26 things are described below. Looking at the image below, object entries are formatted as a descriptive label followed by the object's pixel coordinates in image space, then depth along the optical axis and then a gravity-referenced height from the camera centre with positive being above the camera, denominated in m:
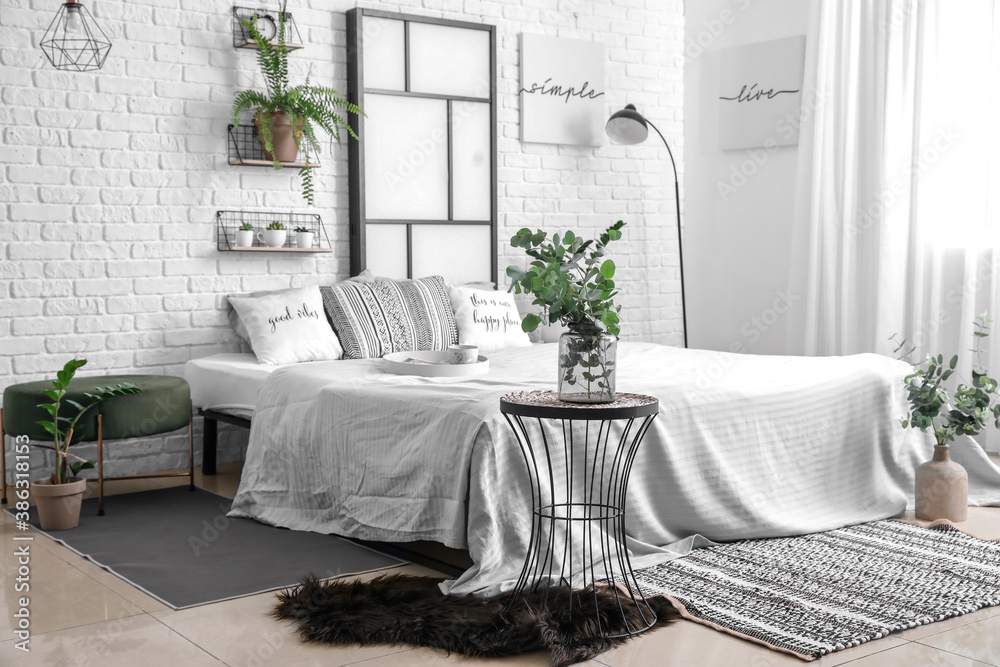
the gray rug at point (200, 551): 2.93 -0.94
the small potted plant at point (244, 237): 4.52 +0.03
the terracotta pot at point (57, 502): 3.53 -0.86
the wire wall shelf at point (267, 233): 4.54 +0.05
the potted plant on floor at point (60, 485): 3.52 -0.80
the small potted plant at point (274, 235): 4.59 +0.04
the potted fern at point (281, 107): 4.48 +0.59
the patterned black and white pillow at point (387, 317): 4.40 -0.31
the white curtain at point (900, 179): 4.70 +0.31
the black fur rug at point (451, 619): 2.40 -0.90
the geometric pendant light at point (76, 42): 4.13 +0.80
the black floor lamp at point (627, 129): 5.35 +0.59
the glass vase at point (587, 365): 2.51 -0.29
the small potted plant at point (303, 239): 4.68 +0.03
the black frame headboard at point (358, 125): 4.81 +0.55
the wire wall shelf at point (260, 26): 4.52 +0.95
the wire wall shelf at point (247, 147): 4.55 +0.43
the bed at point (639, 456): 2.88 -0.66
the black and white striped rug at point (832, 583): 2.53 -0.92
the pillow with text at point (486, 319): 4.68 -0.33
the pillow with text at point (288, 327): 4.25 -0.33
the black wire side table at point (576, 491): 2.49 -0.68
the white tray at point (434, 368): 3.65 -0.43
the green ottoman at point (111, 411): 3.72 -0.60
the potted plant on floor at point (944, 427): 3.56 -0.61
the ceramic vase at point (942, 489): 3.56 -0.83
